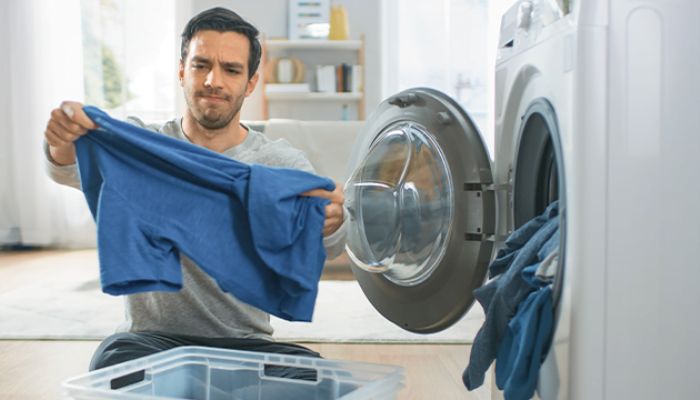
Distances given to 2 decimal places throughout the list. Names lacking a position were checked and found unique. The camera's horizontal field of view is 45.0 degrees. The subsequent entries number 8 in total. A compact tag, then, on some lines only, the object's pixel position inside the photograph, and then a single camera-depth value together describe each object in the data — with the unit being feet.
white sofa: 12.50
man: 4.97
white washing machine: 3.26
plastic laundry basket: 4.06
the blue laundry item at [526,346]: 3.60
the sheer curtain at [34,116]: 15.51
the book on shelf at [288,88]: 18.58
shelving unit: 18.90
